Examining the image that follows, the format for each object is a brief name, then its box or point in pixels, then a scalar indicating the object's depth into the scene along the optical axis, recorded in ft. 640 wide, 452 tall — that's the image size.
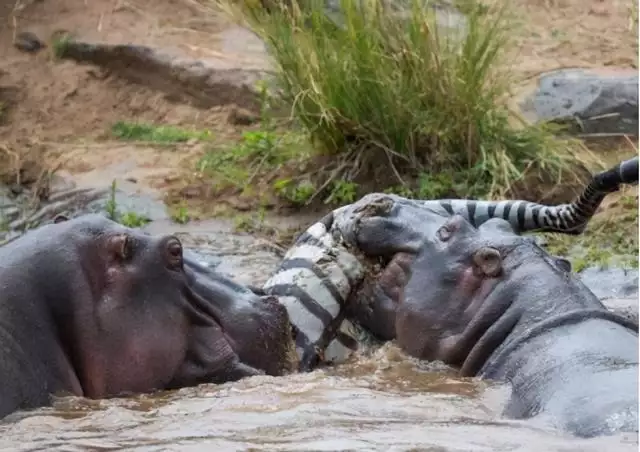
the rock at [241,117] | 71.10
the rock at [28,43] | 79.58
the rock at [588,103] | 63.72
